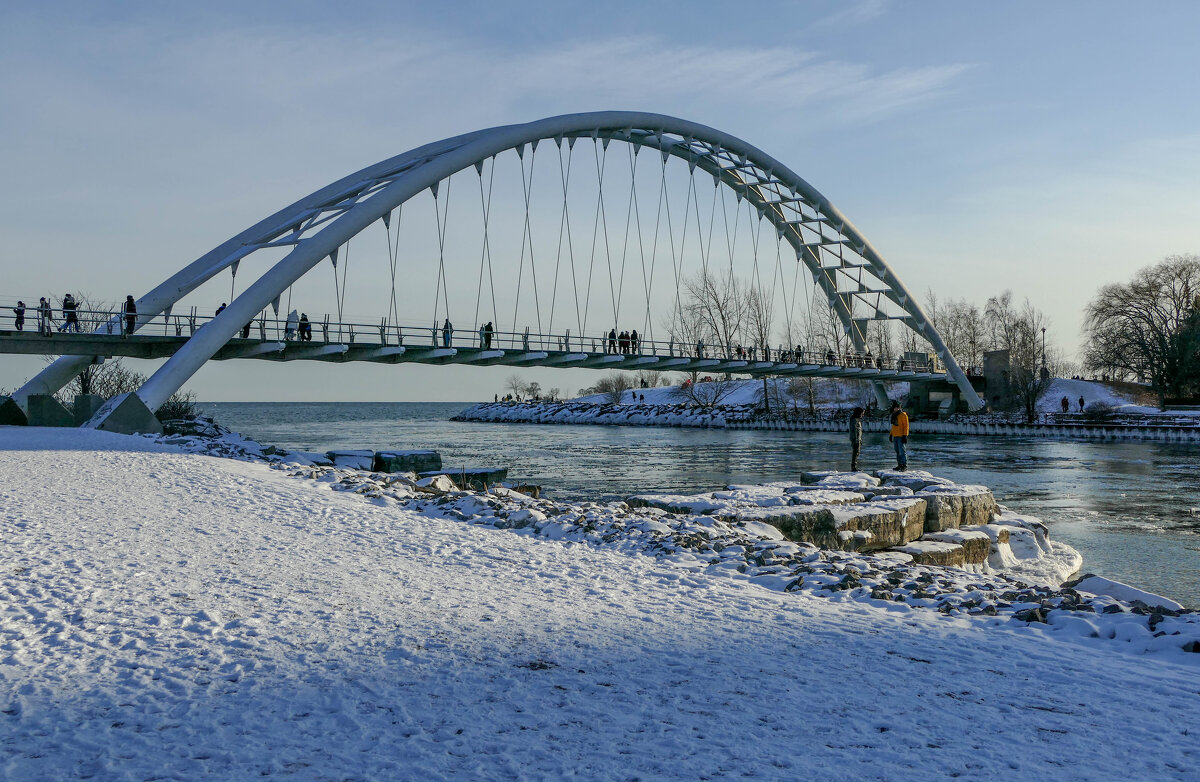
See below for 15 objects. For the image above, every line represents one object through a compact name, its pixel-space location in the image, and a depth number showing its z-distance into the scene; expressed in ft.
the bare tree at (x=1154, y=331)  195.62
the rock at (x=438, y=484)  44.12
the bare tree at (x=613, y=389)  323.98
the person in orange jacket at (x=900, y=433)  67.51
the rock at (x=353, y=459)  61.21
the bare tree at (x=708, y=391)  286.46
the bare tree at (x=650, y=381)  352.51
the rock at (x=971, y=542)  39.09
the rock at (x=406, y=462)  62.49
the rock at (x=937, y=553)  36.65
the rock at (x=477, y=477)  51.08
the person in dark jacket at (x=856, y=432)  73.69
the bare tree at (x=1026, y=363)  188.03
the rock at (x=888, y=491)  44.52
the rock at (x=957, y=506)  42.52
